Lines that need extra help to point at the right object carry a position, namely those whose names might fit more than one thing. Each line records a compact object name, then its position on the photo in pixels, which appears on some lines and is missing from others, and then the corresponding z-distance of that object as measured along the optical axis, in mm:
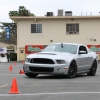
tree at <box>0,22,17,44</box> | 99012
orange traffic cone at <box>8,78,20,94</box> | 10613
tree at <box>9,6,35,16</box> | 72088
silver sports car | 15945
